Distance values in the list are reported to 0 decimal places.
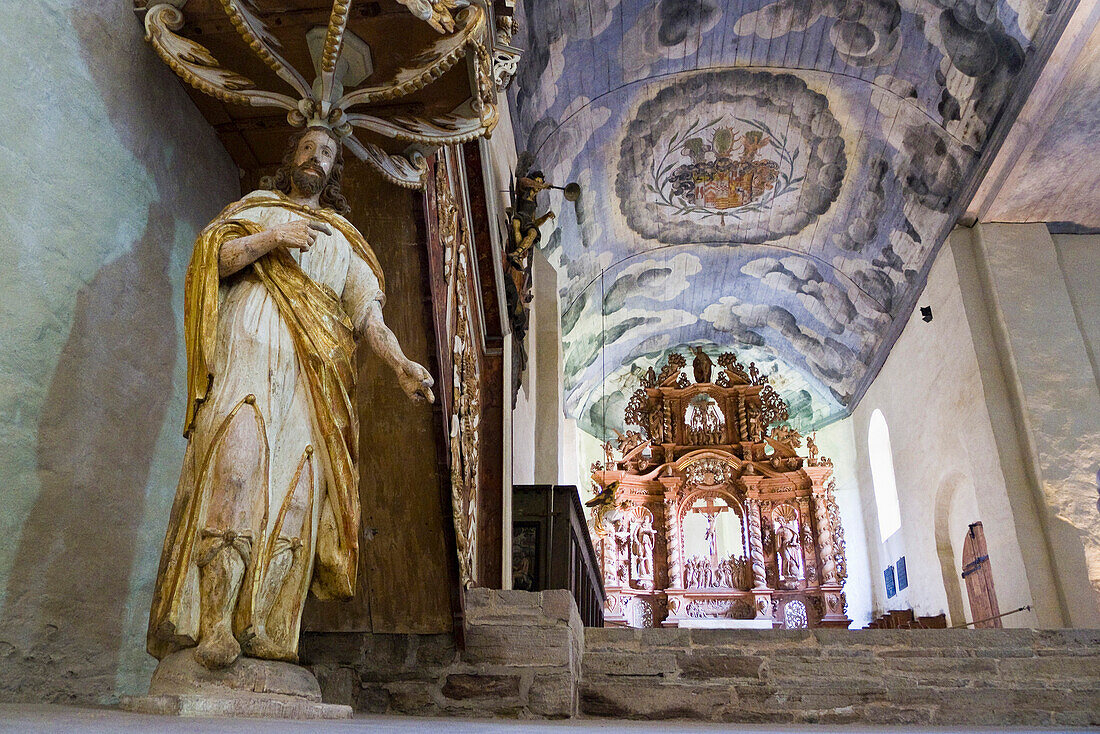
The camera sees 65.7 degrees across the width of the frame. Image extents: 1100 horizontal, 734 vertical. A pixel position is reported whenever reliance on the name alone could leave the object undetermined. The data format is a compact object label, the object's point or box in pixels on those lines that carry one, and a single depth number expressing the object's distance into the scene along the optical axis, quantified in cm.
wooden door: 937
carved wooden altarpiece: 1403
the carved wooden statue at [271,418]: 198
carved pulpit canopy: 264
